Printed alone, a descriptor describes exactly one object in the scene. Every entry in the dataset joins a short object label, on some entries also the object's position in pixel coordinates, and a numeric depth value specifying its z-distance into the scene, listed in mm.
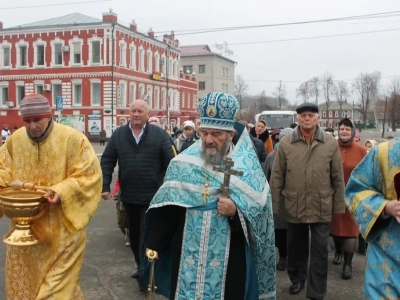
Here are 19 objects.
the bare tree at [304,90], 78062
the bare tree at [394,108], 66812
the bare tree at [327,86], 79625
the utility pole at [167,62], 56469
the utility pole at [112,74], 44719
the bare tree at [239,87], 95500
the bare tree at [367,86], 82125
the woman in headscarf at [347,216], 5949
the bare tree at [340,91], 81812
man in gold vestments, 3871
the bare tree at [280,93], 89600
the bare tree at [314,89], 79938
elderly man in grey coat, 4996
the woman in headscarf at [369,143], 8466
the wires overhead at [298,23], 22022
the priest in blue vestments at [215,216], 3285
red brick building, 45781
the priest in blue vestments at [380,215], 2807
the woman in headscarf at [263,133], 9078
